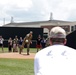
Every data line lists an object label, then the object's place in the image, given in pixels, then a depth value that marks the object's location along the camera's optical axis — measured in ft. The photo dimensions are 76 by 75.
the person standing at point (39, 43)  88.22
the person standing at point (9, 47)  94.17
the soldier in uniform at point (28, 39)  68.37
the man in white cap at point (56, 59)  10.03
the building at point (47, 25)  194.70
